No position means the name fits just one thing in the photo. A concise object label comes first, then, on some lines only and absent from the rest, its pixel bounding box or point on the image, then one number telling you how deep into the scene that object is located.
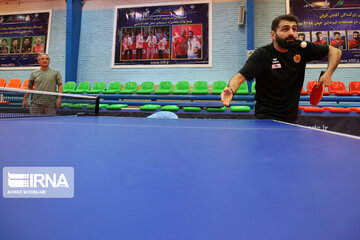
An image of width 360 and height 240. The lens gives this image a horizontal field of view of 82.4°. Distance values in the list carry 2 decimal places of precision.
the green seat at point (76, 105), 5.37
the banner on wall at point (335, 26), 6.02
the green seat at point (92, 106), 4.70
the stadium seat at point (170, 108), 5.11
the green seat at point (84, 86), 6.55
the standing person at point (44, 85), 3.20
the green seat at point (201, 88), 5.59
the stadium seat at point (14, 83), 7.32
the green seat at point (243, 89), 5.38
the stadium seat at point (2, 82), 7.55
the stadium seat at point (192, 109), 5.13
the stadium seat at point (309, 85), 5.50
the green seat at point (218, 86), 5.62
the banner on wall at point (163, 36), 6.64
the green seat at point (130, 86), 6.24
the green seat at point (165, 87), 5.78
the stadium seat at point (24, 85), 7.22
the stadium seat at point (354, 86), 5.66
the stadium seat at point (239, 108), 4.89
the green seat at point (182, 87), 5.76
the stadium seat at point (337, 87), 5.47
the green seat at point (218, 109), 5.12
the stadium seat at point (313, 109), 4.64
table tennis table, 0.22
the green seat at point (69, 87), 6.46
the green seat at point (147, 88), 5.88
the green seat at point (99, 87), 6.51
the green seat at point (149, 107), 5.34
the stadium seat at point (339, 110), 4.52
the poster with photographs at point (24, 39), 7.54
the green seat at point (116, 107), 5.45
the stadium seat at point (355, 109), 4.60
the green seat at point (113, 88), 6.21
